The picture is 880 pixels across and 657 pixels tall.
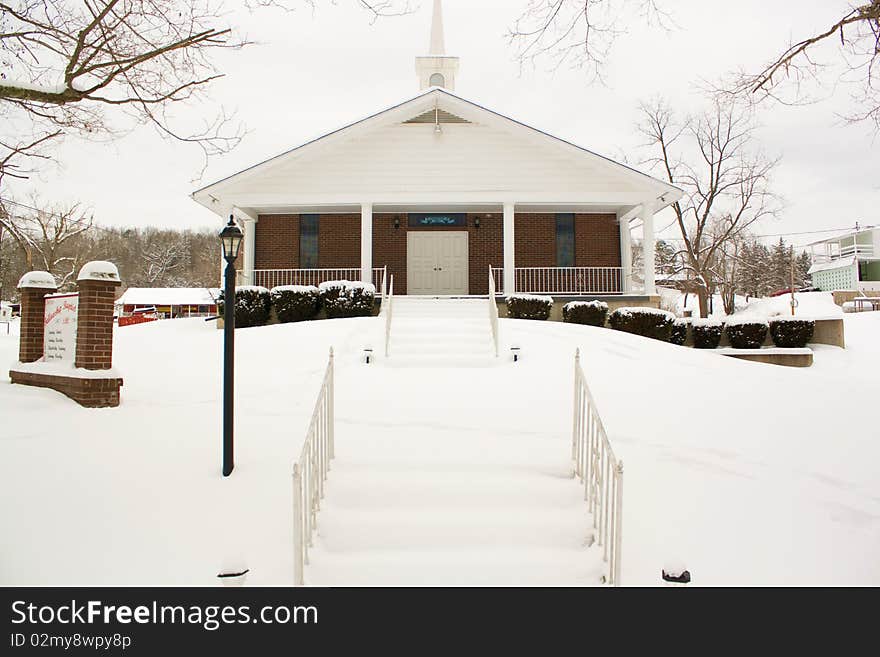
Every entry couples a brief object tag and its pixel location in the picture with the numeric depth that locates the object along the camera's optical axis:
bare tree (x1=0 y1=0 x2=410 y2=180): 6.12
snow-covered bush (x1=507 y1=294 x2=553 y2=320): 15.68
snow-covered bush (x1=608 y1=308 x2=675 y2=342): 14.84
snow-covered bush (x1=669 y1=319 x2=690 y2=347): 15.45
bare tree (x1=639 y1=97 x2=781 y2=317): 25.44
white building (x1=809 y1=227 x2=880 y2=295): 51.12
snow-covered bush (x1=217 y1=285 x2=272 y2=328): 15.48
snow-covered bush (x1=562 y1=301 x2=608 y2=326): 15.41
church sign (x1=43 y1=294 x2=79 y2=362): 7.78
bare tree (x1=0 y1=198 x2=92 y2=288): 31.38
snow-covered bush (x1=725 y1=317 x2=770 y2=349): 15.40
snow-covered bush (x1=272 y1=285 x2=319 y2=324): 15.34
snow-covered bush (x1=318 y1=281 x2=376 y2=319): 15.14
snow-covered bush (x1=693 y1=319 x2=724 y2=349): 15.41
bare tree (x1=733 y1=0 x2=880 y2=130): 6.10
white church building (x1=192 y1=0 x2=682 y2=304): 16.66
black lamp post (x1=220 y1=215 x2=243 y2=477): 5.80
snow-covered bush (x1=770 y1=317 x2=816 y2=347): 15.62
